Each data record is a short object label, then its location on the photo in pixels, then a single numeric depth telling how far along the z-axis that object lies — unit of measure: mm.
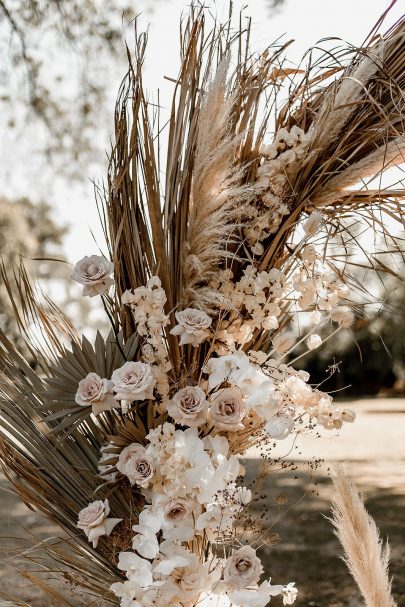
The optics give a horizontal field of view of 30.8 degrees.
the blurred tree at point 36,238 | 4944
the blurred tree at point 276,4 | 3234
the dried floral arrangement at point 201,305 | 1084
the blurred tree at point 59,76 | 3740
